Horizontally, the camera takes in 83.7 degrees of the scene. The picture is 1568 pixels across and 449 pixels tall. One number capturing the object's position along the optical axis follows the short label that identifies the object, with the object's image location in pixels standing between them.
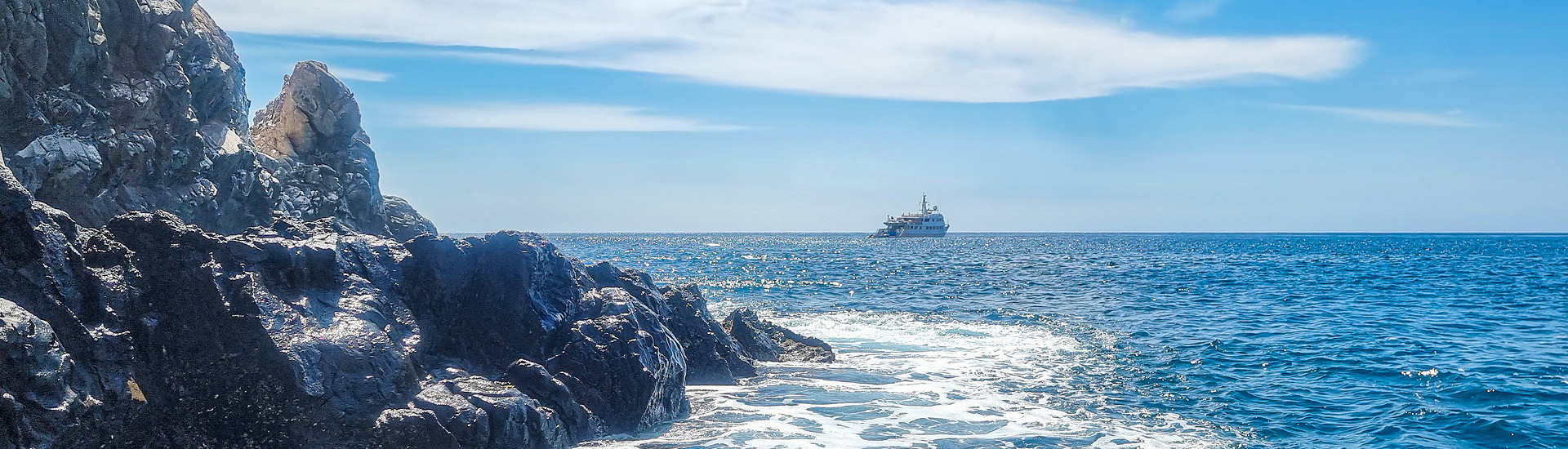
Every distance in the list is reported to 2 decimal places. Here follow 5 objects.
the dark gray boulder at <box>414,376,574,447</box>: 12.13
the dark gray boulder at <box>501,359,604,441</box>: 13.98
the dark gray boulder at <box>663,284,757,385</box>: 20.05
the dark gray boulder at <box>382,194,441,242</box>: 41.72
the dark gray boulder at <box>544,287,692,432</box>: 14.88
